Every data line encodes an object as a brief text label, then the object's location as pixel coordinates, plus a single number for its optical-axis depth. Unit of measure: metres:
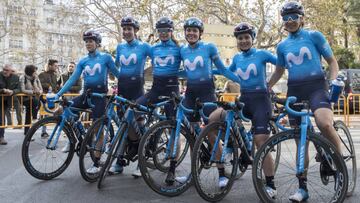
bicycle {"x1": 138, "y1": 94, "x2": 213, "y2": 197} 5.13
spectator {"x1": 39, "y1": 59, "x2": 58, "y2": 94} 11.77
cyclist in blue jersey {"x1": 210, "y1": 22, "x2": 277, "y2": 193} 5.35
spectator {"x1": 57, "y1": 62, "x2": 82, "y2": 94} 12.28
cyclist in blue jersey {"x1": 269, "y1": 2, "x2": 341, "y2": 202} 4.74
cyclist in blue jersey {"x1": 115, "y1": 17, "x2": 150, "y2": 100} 6.41
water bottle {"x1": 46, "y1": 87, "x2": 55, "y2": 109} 6.25
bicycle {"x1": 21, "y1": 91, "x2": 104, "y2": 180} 6.08
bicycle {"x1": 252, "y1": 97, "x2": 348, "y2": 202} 4.22
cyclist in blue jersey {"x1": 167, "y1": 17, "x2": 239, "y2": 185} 5.66
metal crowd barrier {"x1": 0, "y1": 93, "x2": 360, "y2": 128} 10.65
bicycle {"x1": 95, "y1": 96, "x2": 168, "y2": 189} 5.38
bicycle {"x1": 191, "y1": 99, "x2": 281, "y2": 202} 4.89
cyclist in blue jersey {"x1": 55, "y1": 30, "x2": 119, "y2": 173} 6.53
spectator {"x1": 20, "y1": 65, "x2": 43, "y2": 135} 11.00
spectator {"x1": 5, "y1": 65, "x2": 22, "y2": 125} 10.69
